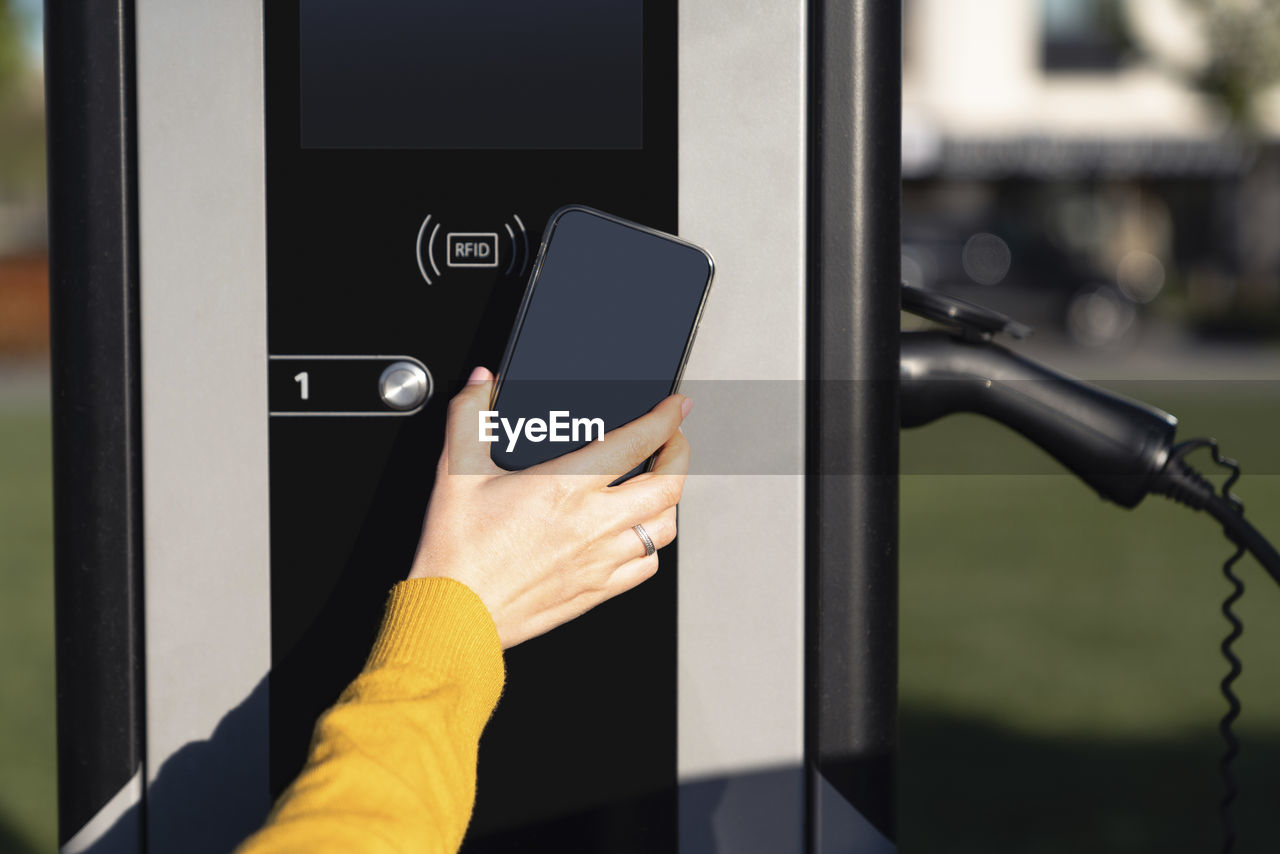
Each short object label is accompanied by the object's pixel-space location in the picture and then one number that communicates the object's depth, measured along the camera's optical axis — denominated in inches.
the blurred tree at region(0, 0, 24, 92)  580.4
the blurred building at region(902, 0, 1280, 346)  550.9
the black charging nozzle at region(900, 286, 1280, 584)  53.9
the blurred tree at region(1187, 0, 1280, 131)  554.3
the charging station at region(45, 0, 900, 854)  46.4
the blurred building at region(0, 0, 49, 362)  523.2
